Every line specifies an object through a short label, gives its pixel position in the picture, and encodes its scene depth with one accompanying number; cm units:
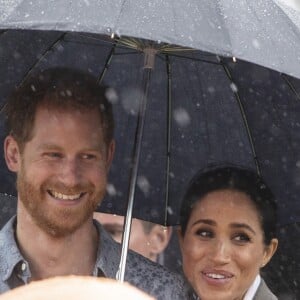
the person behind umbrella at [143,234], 1170
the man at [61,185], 749
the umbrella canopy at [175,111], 865
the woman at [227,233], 838
